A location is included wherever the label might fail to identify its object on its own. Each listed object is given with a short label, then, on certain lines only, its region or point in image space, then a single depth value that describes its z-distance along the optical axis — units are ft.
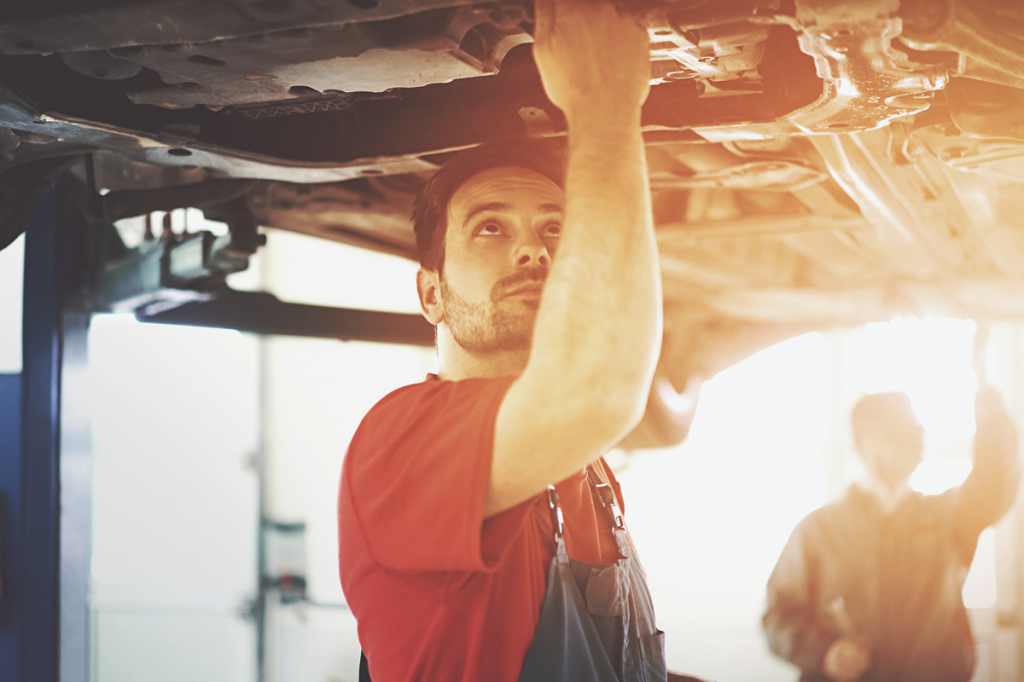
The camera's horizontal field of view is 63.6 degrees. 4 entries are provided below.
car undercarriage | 3.12
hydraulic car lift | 7.86
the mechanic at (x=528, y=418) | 2.65
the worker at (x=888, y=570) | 7.21
